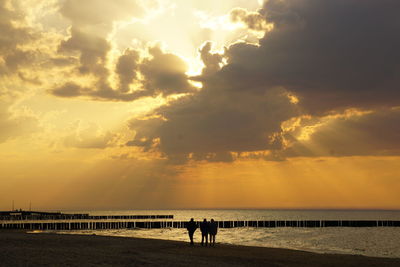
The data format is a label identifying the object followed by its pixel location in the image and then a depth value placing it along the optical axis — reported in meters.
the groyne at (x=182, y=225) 71.66
